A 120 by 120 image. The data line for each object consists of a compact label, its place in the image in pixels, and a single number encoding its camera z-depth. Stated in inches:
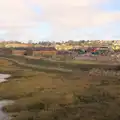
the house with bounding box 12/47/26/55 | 5550.2
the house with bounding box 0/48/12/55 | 5507.9
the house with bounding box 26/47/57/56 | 5441.4
